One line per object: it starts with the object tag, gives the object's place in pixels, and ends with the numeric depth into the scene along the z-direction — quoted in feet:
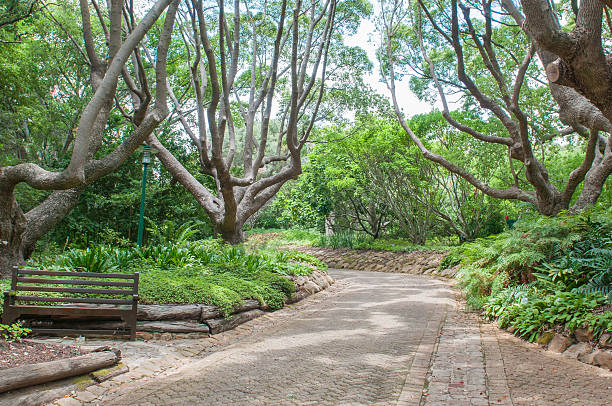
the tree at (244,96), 31.01
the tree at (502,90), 29.89
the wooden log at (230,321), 20.58
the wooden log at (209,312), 20.51
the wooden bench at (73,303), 16.89
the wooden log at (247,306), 22.91
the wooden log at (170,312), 19.31
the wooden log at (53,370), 11.00
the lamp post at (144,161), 33.25
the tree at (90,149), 21.22
